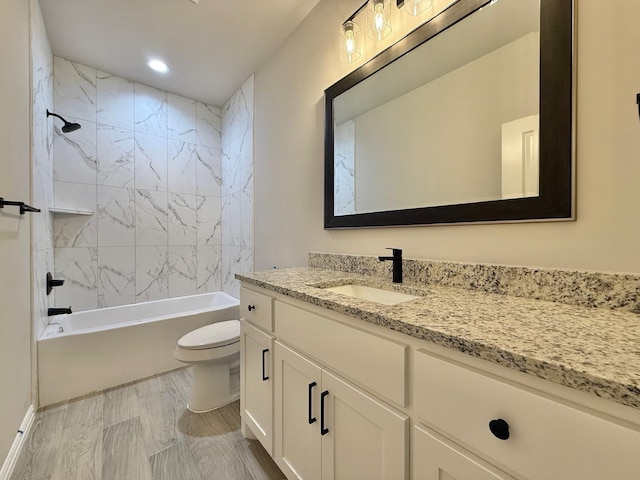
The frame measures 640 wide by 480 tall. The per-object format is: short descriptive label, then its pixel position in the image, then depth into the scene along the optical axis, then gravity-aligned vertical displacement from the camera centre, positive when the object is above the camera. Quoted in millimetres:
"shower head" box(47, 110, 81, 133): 2062 +857
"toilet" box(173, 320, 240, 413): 1727 -824
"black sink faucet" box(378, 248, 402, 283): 1190 -119
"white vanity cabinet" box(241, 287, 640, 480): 411 -371
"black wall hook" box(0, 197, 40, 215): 1166 +158
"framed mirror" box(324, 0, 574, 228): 842 +474
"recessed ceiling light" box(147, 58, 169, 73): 2342 +1522
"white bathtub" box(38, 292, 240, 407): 1814 -798
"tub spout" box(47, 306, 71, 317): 2025 -541
